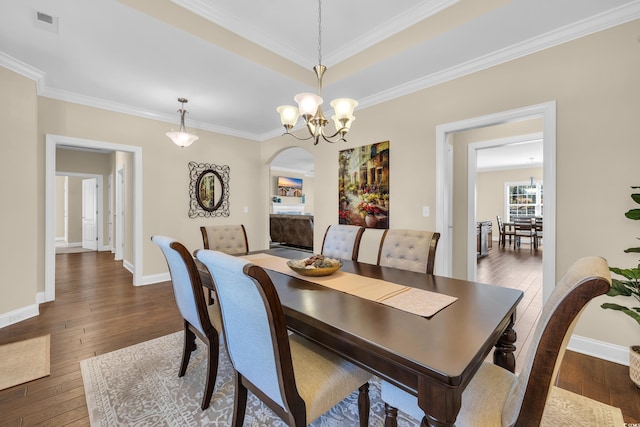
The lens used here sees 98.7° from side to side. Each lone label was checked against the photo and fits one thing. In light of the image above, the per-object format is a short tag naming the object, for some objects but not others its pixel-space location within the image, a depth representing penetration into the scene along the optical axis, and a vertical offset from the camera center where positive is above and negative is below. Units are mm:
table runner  1307 -442
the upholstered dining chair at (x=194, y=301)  1573 -550
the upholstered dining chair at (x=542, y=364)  741 -436
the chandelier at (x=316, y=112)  1961 +743
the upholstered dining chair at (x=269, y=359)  979 -638
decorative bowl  1814 -371
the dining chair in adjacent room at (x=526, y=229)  7414 -451
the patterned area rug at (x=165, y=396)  1562 -1183
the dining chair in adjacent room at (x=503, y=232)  8017 -584
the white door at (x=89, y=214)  7445 -83
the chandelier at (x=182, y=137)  3533 +974
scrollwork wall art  4738 +385
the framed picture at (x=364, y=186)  3521 +357
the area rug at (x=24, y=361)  1929 -1166
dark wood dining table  843 -458
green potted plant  1757 -509
